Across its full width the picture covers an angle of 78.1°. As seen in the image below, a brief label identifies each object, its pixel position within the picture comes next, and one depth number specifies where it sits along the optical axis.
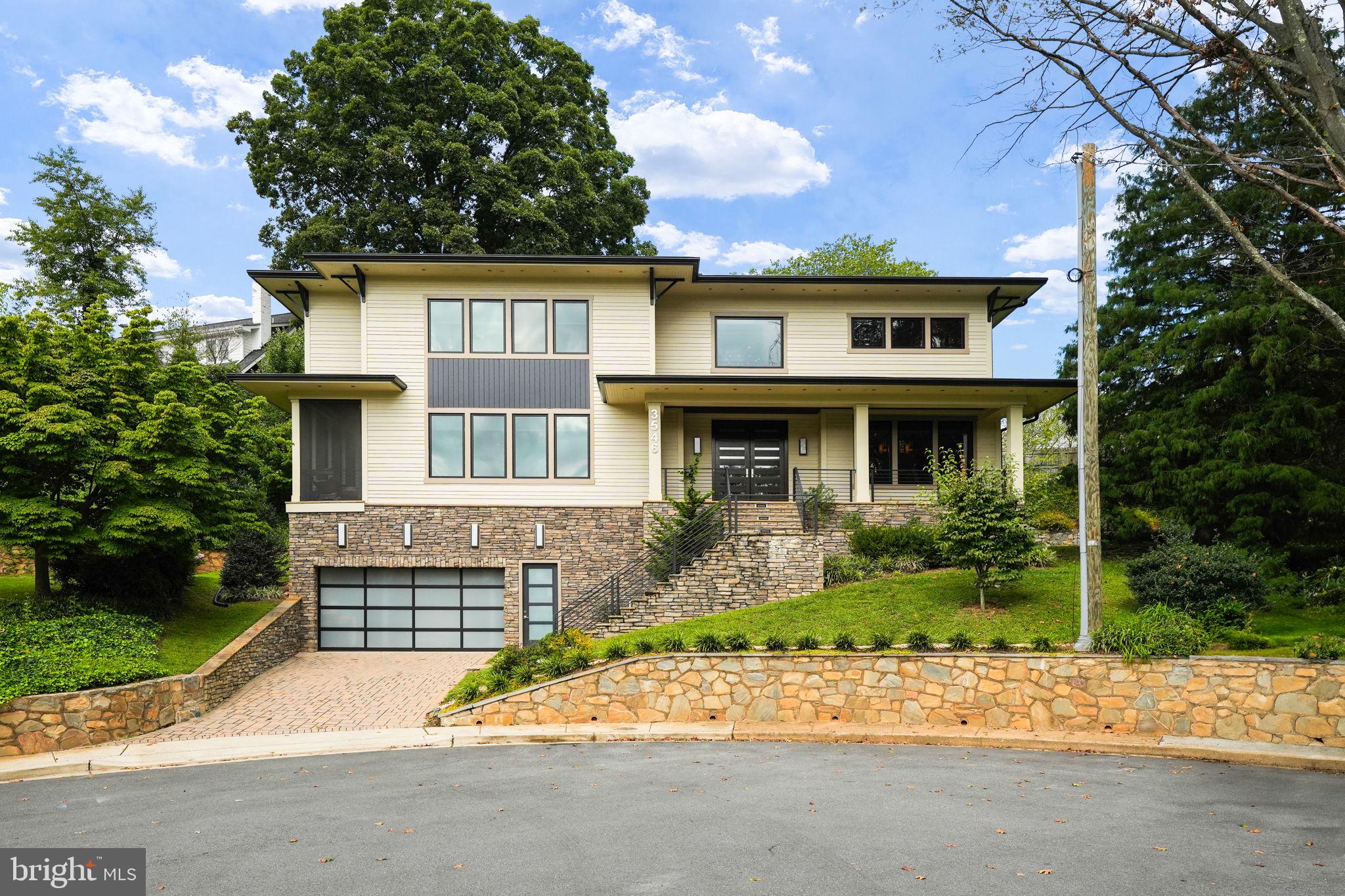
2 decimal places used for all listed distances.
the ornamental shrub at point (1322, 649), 10.03
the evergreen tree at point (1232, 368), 16.84
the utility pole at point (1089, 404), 11.49
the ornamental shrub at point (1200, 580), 12.66
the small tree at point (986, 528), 14.22
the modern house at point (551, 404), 19.36
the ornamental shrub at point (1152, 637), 10.73
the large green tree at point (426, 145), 29.70
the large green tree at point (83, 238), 27.58
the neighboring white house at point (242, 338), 37.25
